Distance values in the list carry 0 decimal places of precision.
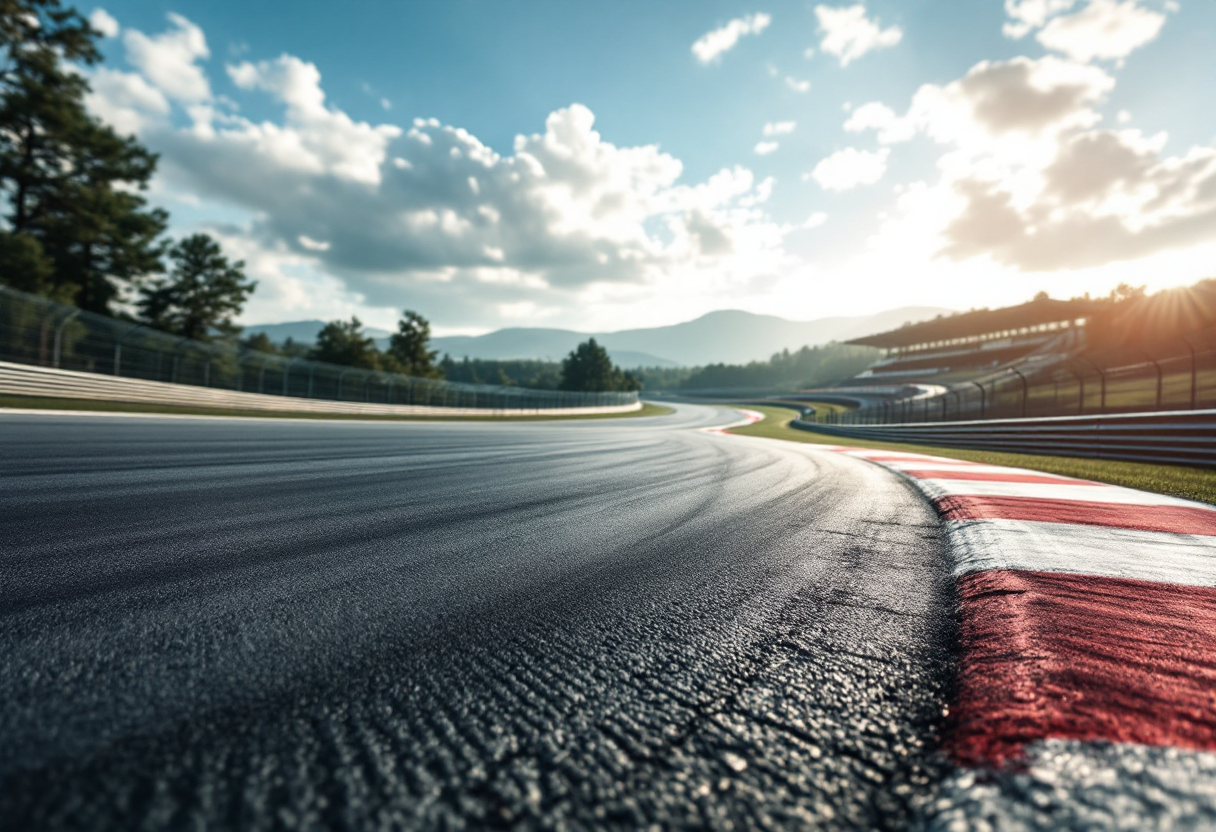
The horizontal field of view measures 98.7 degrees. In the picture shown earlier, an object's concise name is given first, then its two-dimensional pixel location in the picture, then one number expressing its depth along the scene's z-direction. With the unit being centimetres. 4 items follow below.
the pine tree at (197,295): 3394
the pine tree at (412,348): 5402
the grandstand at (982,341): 5362
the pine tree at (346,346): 4712
